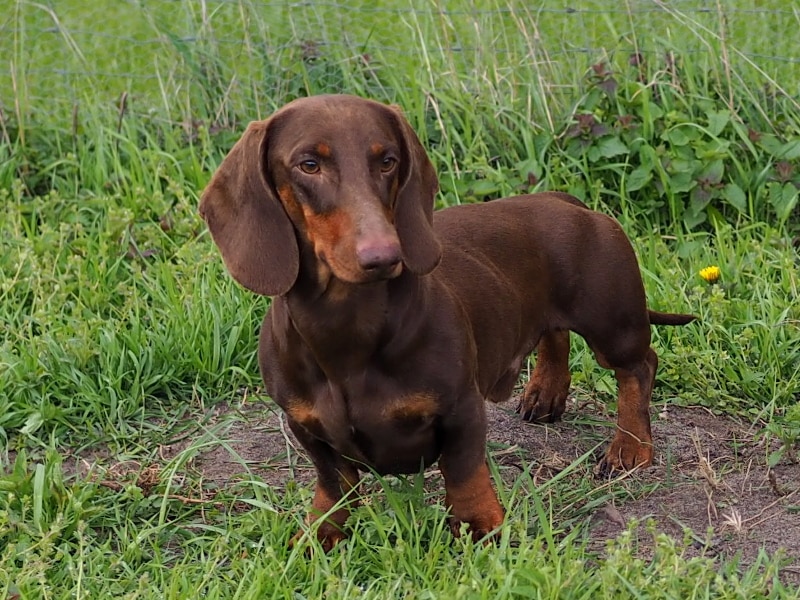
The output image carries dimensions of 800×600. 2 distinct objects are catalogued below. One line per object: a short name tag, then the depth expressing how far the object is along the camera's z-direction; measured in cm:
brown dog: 279
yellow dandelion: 447
